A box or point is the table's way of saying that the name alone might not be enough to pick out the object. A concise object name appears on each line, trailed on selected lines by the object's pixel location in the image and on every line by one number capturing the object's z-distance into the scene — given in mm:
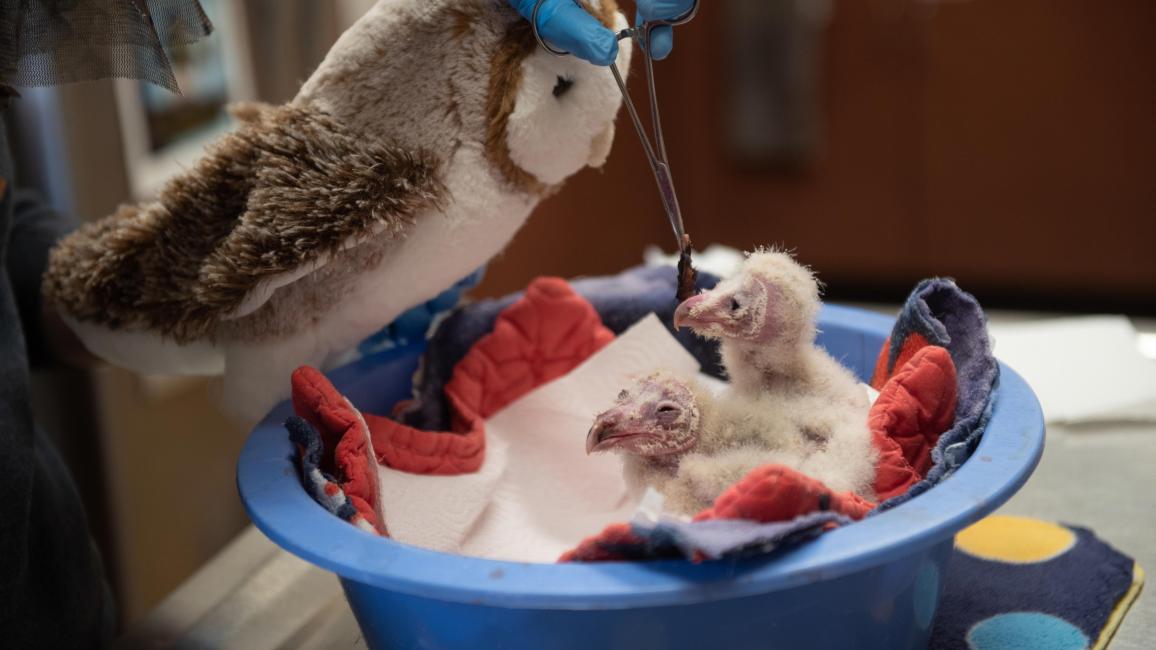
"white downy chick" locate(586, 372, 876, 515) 1098
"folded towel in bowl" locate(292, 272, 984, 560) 1009
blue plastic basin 997
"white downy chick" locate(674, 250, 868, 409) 1126
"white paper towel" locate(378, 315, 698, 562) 1178
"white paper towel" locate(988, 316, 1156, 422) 1314
